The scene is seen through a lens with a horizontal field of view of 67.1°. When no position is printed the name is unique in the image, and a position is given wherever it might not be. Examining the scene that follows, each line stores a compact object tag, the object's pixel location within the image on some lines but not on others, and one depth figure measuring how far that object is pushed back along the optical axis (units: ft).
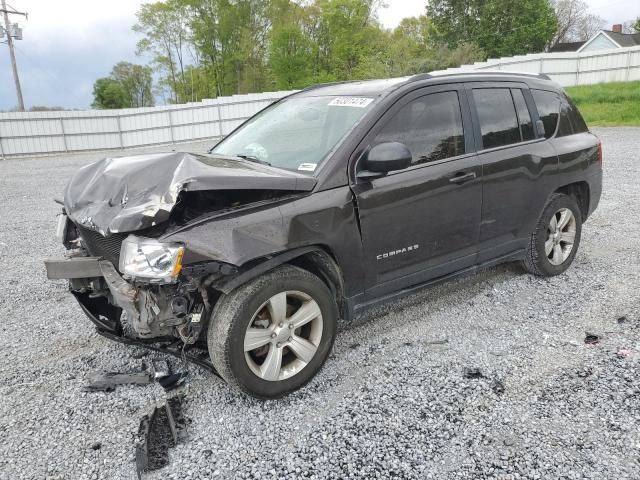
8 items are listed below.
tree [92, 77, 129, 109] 198.18
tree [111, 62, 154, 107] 211.82
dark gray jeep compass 8.71
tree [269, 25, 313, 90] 147.13
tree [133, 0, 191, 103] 166.09
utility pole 91.91
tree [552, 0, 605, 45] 207.72
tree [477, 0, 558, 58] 149.48
